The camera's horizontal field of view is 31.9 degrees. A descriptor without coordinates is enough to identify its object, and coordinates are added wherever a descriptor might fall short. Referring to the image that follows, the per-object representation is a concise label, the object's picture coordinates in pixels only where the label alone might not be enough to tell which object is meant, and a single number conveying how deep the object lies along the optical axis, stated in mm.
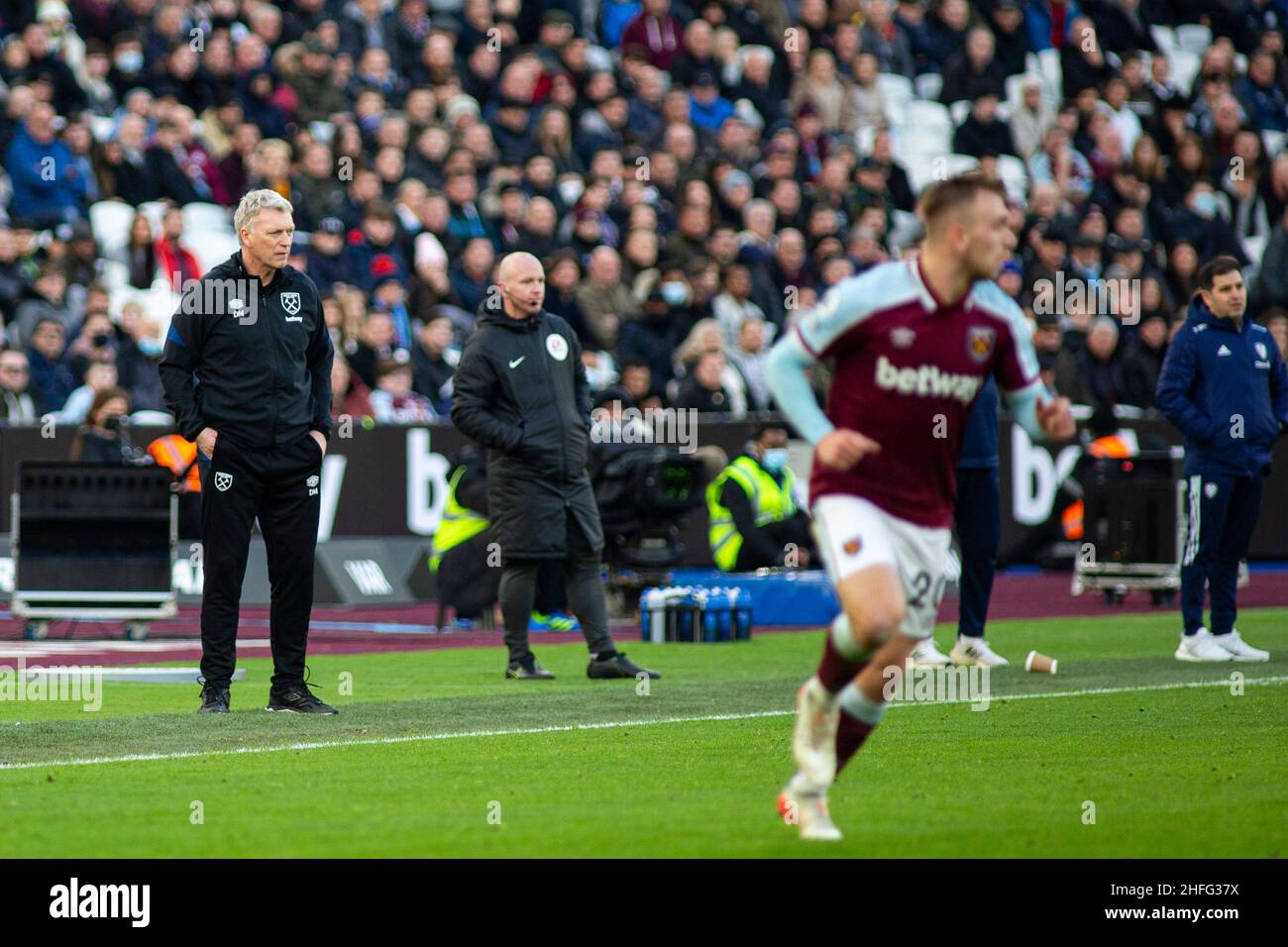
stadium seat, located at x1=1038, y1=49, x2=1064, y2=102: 31344
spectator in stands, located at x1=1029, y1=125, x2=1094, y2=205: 29109
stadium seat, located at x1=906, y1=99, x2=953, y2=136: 30094
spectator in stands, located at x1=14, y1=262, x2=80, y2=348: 20641
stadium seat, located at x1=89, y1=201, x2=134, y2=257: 22172
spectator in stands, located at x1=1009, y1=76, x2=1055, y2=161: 29516
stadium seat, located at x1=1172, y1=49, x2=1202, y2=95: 32750
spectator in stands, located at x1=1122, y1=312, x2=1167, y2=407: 24422
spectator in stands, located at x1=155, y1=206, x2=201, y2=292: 21297
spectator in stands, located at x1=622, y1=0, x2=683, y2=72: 27859
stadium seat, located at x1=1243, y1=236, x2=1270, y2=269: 29770
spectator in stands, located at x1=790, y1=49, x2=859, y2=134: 28656
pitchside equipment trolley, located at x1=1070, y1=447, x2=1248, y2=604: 20031
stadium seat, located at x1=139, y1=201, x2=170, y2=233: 22000
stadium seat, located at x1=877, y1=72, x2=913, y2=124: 30344
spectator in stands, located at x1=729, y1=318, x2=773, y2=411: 23047
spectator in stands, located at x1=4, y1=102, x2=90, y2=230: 21531
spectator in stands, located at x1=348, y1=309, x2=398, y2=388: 21312
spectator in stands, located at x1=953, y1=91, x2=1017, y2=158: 29094
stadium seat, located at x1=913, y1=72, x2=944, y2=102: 30875
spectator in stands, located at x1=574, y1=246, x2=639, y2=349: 22891
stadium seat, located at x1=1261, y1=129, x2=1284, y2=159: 31406
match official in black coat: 12930
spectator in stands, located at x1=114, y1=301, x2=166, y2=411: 20625
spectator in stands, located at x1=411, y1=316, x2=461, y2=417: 21547
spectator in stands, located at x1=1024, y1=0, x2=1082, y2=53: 31531
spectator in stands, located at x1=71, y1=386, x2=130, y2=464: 17578
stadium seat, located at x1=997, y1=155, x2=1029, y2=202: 29023
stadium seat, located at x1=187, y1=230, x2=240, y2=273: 22359
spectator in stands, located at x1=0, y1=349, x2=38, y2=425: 19969
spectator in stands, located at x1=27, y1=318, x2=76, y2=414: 20406
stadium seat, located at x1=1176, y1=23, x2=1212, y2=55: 33719
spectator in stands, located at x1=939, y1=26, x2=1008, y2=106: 29938
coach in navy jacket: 13773
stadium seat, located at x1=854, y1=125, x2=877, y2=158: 28969
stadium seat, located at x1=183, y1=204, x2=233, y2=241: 22594
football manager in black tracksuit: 10430
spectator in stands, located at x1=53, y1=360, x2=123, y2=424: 19219
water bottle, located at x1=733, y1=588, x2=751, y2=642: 16312
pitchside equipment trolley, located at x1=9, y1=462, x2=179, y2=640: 16422
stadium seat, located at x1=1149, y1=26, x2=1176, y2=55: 33344
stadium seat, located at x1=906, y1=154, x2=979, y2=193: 28734
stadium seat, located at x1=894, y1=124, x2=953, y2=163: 29781
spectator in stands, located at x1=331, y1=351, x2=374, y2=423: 20703
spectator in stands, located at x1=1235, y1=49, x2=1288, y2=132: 31719
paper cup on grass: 13102
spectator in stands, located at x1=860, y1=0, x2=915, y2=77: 30195
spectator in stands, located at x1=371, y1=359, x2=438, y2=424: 20906
